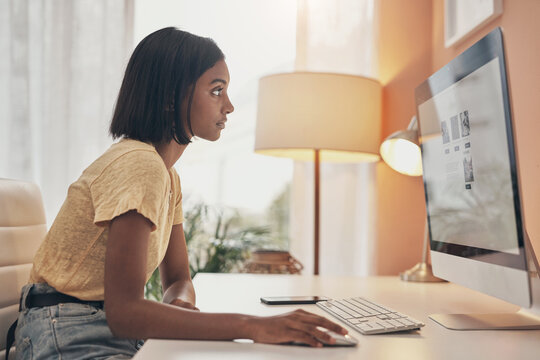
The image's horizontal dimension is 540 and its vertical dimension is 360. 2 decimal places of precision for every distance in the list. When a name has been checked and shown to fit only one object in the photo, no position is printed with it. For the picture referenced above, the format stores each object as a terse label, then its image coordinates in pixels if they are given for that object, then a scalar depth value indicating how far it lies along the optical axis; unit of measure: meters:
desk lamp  1.67
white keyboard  0.90
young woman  0.80
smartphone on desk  1.19
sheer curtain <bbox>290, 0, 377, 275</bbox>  2.29
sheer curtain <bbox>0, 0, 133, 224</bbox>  2.33
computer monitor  0.82
